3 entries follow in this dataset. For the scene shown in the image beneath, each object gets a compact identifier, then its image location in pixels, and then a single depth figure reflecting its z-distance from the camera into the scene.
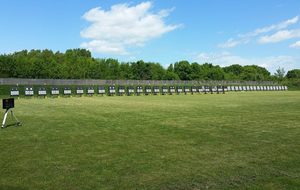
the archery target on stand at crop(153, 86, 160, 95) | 36.05
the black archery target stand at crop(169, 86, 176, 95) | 37.11
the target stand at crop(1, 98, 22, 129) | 9.14
